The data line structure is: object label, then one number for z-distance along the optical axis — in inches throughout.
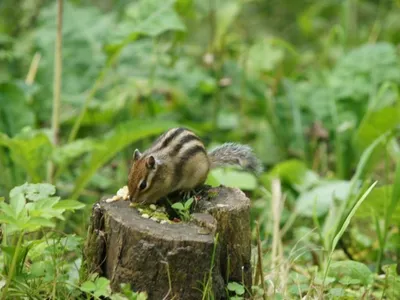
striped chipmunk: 283.9
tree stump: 247.1
